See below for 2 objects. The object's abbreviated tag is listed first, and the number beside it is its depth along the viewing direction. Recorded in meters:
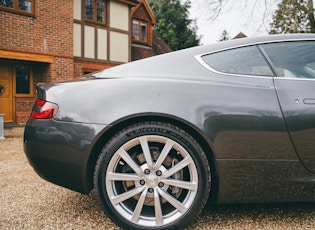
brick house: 9.15
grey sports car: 1.89
